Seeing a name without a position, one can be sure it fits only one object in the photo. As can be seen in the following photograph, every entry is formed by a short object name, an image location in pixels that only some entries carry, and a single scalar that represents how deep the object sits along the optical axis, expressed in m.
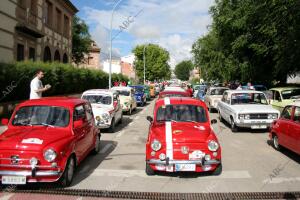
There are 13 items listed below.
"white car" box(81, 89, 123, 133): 13.67
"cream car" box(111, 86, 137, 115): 20.89
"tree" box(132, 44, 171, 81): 85.94
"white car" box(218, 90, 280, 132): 14.12
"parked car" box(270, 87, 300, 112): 16.36
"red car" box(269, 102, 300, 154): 9.18
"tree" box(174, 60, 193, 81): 165.62
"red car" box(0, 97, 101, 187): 6.45
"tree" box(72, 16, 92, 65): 57.89
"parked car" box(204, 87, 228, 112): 22.64
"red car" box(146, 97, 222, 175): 7.37
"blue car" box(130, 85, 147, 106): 28.56
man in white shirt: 12.30
